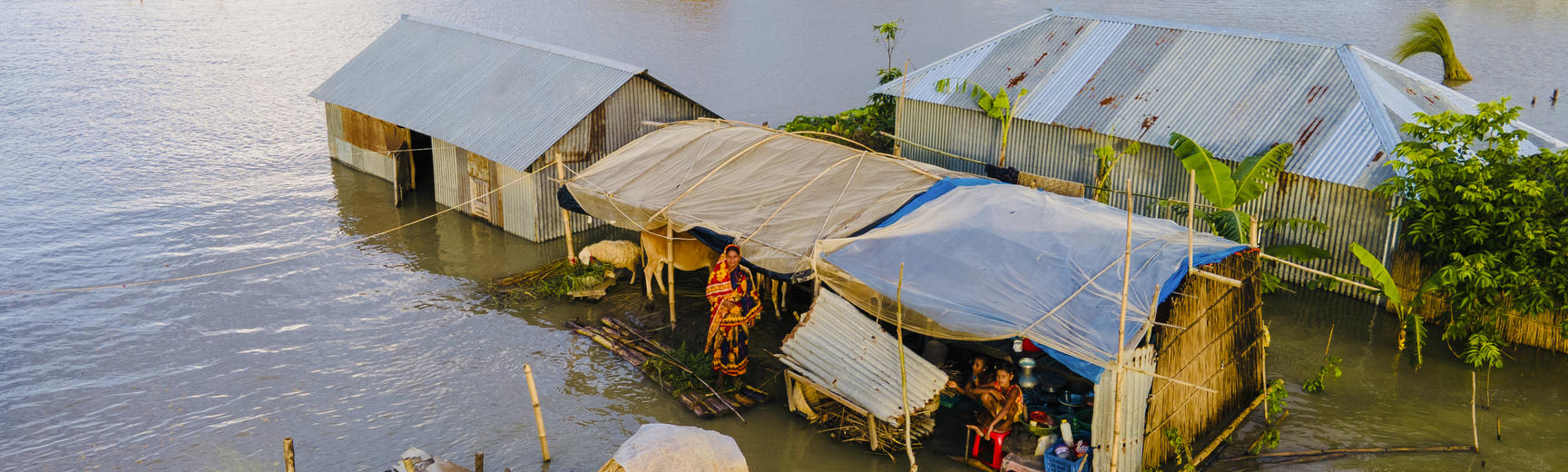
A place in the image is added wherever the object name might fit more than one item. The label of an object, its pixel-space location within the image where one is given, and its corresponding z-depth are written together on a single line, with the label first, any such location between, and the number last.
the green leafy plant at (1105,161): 14.70
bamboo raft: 11.25
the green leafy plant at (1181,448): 9.63
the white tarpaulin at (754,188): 11.87
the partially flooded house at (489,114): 16.03
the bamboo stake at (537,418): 9.64
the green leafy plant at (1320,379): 11.54
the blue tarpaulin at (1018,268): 9.34
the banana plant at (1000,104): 16.31
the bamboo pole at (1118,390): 8.48
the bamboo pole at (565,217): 14.64
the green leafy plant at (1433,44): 26.12
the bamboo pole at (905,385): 9.47
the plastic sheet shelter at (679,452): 8.36
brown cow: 13.83
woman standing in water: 11.37
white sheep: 14.67
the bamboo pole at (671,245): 12.80
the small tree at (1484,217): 11.54
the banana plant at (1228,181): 12.62
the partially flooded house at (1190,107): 13.20
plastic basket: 9.38
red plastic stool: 9.93
